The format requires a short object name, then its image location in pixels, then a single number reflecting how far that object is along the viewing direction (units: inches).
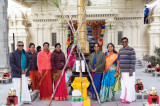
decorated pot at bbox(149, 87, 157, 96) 181.5
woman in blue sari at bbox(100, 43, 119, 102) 208.9
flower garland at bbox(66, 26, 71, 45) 577.3
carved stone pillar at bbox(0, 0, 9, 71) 374.6
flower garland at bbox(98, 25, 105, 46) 594.2
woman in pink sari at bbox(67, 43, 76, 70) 406.8
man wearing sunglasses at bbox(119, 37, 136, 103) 202.8
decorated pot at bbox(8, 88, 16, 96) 182.3
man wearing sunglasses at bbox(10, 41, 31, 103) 196.1
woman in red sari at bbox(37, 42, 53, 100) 223.1
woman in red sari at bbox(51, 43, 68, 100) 218.7
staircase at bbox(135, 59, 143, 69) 520.7
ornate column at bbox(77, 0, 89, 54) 241.6
